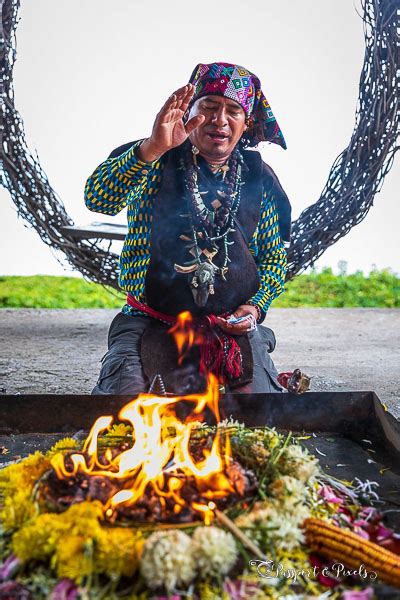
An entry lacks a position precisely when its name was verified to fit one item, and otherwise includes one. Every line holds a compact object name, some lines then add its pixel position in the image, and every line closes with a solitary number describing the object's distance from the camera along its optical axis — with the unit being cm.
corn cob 118
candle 114
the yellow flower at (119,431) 163
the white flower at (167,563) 108
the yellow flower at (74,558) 109
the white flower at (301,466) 137
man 229
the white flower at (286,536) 120
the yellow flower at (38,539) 113
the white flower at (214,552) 111
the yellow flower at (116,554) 111
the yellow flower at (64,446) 148
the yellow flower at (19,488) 123
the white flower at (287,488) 129
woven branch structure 350
